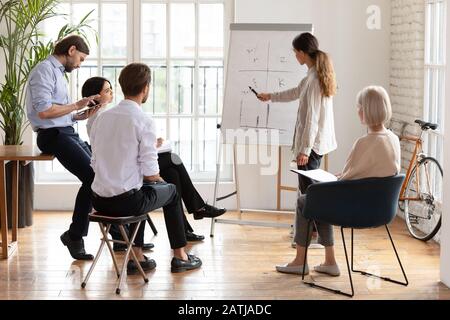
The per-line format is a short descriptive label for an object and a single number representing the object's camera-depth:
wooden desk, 6.09
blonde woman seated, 5.18
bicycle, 6.82
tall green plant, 7.35
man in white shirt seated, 5.21
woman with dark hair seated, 6.43
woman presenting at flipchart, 6.44
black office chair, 5.12
